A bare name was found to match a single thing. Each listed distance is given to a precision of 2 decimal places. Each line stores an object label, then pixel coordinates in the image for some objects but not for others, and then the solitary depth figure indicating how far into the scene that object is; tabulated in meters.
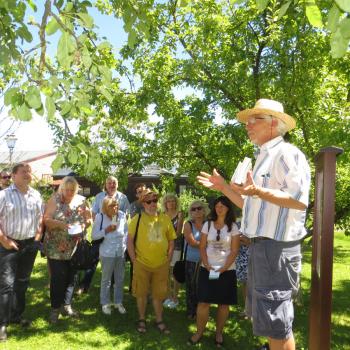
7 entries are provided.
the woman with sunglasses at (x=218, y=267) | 5.33
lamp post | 14.86
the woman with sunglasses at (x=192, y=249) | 6.36
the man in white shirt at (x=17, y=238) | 5.29
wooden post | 2.76
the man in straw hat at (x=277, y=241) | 2.88
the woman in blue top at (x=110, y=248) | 6.56
